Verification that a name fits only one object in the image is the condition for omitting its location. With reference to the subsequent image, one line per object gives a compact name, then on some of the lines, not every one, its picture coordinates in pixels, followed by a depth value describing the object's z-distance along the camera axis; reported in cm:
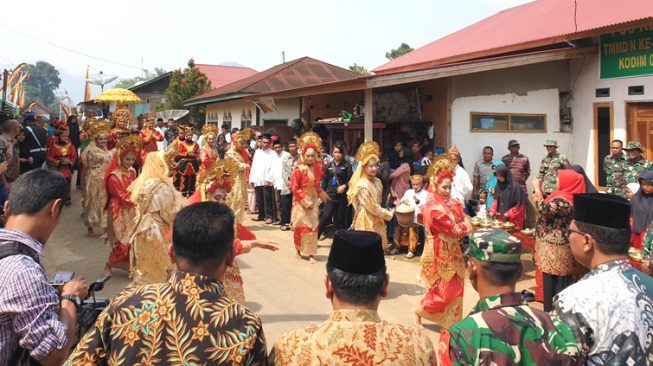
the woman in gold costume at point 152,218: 563
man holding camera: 211
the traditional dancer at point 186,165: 1124
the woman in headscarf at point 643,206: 616
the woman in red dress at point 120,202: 718
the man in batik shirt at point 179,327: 185
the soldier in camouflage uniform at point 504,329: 205
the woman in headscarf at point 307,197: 849
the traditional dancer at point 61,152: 1059
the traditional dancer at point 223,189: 459
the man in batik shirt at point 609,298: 225
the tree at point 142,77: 10831
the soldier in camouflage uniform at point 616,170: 789
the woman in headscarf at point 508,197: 836
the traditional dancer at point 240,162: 1045
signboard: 841
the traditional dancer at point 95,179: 984
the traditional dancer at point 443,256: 549
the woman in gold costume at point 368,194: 749
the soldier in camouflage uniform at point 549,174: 717
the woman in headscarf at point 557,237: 571
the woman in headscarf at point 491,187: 908
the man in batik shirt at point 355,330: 189
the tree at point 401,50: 5469
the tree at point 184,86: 2856
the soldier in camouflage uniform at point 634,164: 763
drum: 874
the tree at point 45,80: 11169
